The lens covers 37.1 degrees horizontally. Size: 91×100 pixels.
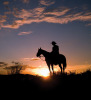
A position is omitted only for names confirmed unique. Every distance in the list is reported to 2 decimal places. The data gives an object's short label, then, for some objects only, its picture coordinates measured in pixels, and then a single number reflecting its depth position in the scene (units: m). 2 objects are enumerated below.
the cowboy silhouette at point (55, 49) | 13.97
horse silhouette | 14.43
